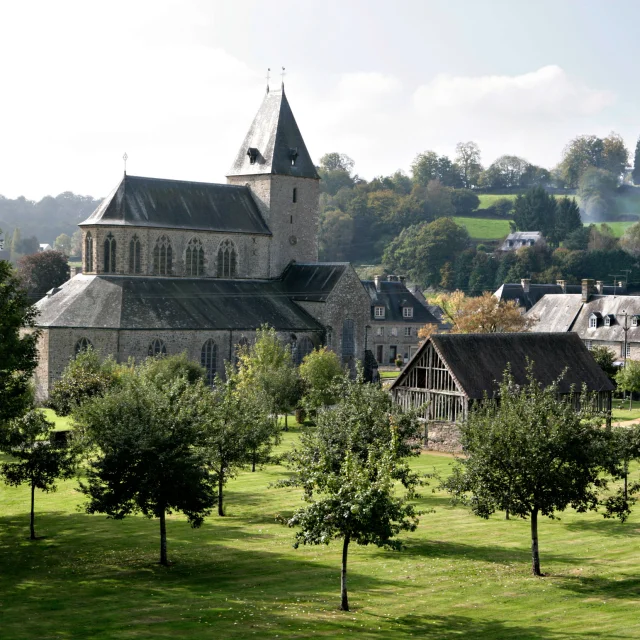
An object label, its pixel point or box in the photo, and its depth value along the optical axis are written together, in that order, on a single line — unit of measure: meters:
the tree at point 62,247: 186.70
